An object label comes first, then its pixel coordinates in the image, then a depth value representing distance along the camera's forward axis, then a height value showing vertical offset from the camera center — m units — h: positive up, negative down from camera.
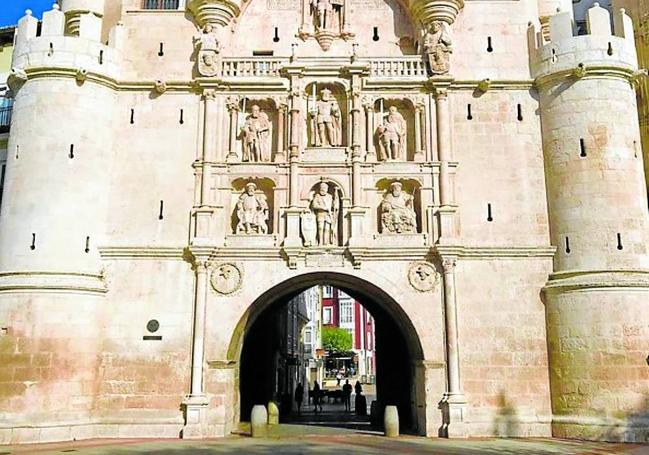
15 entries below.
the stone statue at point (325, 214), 20.23 +4.69
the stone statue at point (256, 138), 21.09 +7.34
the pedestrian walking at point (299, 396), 33.56 -1.48
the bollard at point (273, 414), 22.88 -1.62
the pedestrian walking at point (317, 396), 31.52 -1.38
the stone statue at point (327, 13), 22.44 +12.02
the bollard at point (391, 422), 19.11 -1.59
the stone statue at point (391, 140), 20.95 +7.17
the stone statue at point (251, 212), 20.41 +4.78
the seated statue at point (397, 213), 20.28 +4.71
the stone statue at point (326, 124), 21.16 +7.76
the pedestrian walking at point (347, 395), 33.00 -1.42
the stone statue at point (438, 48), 21.14 +10.20
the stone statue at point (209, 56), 21.22 +9.95
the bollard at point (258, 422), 19.09 -1.58
